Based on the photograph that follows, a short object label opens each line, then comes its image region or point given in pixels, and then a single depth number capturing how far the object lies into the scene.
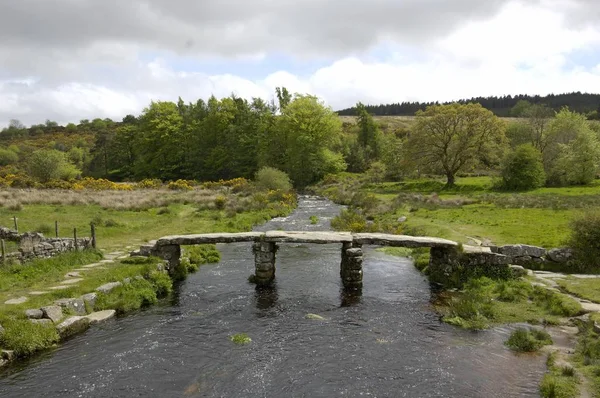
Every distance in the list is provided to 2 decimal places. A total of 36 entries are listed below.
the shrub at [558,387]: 10.05
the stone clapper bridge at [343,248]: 18.88
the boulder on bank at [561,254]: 19.73
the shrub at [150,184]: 63.28
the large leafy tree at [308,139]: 67.12
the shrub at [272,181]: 53.94
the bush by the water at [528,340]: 12.70
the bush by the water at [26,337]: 12.14
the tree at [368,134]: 87.25
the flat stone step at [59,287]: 15.40
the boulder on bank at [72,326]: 13.44
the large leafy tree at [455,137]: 54.97
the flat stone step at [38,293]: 14.77
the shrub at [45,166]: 64.44
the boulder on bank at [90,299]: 15.04
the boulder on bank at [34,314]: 13.11
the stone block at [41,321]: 13.02
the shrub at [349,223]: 29.23
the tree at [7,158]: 100.31
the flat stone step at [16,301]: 13.82
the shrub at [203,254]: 22.62
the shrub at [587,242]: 18.89
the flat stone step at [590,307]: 14.43
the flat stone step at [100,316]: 14.58
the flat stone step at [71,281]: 16.08
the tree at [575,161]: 52.09
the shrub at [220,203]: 40.50
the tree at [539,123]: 68.35
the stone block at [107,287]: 15.82
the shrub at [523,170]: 49.59
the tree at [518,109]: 167.19
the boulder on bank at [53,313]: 13.55
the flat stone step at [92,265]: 18.57
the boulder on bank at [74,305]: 14.31
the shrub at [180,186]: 59.25
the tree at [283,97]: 82.50
